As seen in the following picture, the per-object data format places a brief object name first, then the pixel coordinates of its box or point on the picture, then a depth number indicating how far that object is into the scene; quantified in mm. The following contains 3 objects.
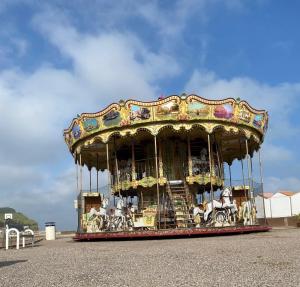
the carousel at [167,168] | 21719
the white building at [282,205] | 55750
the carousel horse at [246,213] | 22797
